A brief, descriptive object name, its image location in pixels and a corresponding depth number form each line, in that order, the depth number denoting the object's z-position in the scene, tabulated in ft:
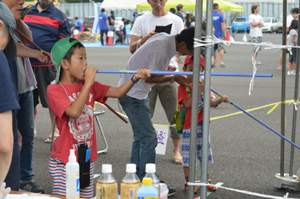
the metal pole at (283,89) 15.20
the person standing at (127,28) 104.43
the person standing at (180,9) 58.33
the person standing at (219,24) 52.29
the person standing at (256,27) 53.76
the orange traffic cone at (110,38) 99.60
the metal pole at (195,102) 8.63
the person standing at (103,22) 93.66
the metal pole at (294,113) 15.42
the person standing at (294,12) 47.53
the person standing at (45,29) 19.77
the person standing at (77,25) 116.18
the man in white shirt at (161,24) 18.13
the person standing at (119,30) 102.22
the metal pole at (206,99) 8.37
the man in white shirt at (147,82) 14.07
